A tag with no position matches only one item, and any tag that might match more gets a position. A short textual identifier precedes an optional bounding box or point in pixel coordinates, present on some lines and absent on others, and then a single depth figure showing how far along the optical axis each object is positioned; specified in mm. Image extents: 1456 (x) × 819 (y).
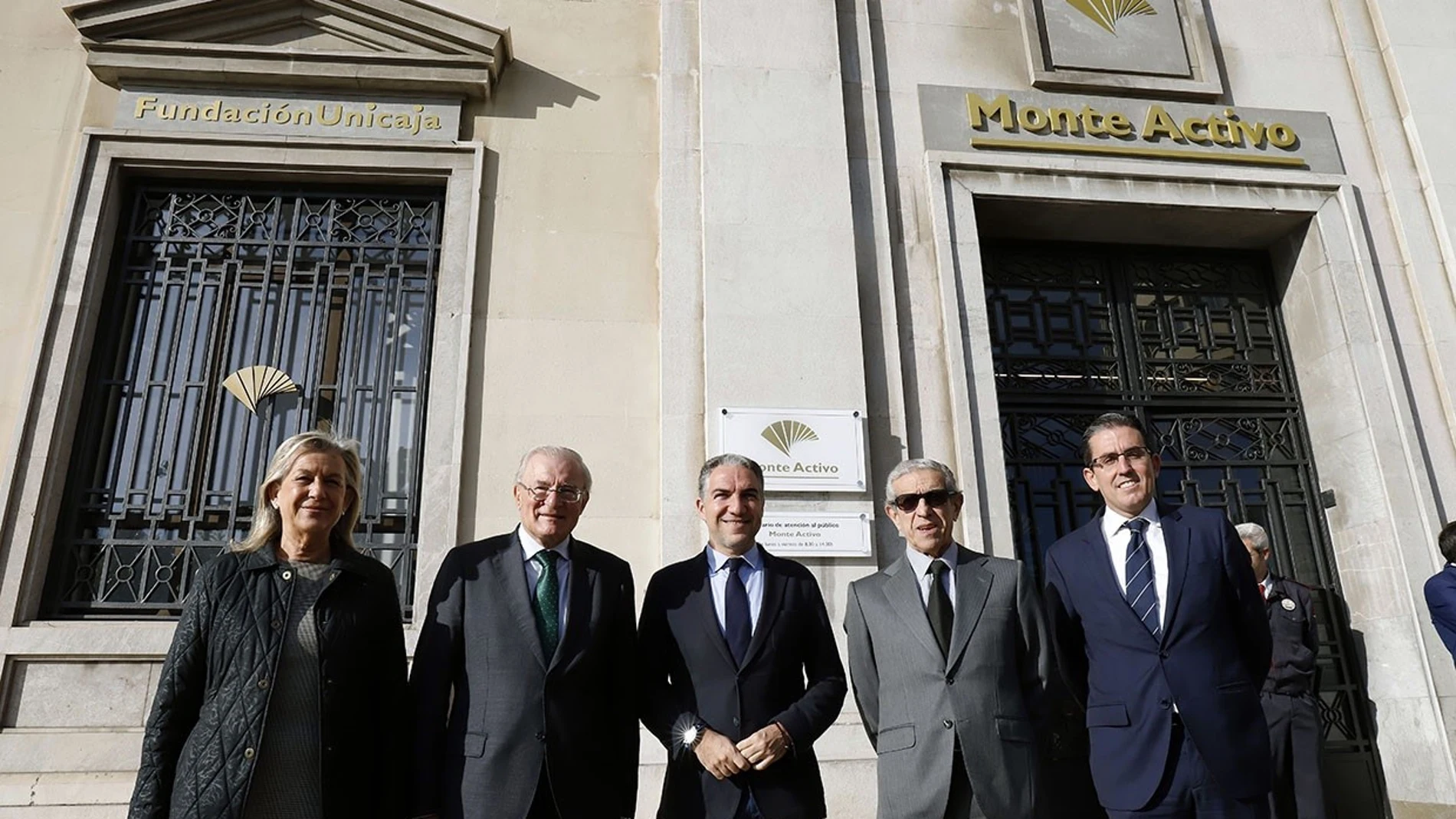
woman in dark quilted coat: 3006
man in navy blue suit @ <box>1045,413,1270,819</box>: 3398
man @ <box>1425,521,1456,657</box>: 5719
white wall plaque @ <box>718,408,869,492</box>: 6480
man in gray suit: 3381
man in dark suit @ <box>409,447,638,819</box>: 3250
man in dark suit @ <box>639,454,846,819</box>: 3322
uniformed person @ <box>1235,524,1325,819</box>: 5930
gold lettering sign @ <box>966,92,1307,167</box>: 7918
